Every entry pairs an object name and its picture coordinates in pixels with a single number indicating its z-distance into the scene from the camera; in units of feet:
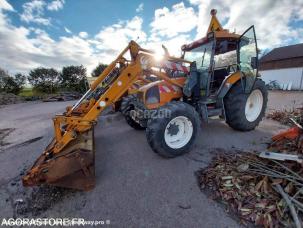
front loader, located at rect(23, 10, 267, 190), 7.66
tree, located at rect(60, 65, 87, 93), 85.51
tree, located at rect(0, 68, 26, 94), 78.28
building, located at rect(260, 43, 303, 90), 63.10
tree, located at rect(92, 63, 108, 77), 98.58
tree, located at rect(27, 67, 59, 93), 83.76
